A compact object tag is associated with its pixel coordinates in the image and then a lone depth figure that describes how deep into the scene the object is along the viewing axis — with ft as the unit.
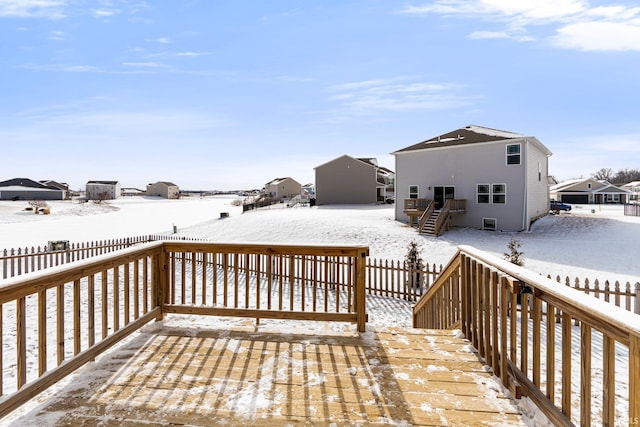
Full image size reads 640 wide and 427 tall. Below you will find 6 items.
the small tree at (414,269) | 30.12
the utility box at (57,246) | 35.96
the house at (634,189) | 171.10
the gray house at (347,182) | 117.29
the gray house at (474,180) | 63.67
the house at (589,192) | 153.38
